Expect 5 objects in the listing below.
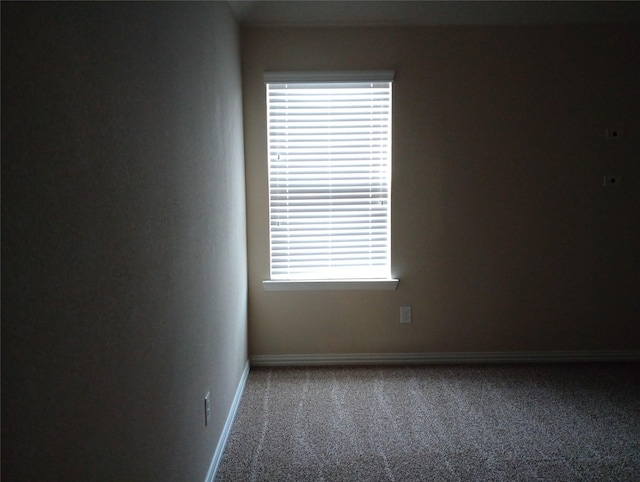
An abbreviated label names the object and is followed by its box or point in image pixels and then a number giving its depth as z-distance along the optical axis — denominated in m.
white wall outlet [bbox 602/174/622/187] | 3.61
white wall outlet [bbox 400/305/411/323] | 3.67
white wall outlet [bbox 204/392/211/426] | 2.16
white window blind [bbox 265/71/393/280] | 3.53
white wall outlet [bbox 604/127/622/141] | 3.58
